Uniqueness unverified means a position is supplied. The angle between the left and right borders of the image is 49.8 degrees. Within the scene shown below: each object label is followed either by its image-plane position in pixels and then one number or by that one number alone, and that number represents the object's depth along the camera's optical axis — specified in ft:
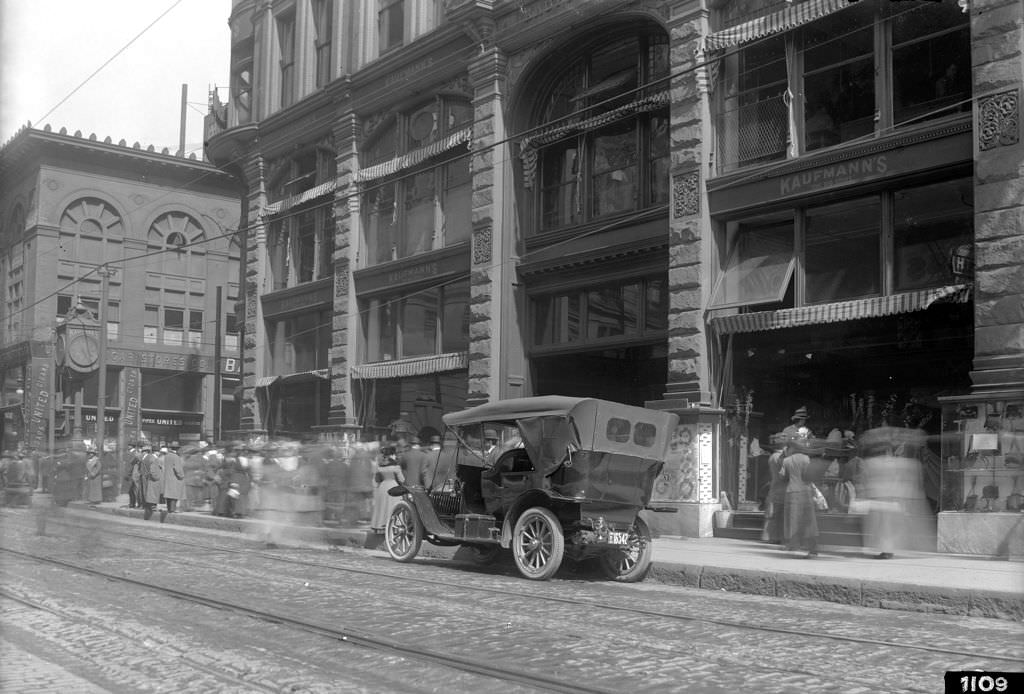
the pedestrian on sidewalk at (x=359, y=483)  61.52
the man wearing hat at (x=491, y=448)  47.01
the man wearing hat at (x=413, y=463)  59.93
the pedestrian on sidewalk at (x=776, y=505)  51.19
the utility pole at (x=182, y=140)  150.51
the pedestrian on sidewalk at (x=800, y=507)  47.83
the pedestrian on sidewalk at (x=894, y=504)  47.44
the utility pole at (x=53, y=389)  105.19
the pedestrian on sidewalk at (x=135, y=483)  92.82
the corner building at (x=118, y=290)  135.85
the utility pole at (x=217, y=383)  136.87
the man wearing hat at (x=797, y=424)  53.67
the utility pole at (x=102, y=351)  108.47
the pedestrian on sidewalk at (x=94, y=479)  99.70
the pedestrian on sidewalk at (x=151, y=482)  84.84
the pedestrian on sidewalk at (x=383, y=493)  58.85
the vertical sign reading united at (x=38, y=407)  131.15
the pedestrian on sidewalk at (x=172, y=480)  84.17
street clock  129.29
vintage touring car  43.42
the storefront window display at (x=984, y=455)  46.88
